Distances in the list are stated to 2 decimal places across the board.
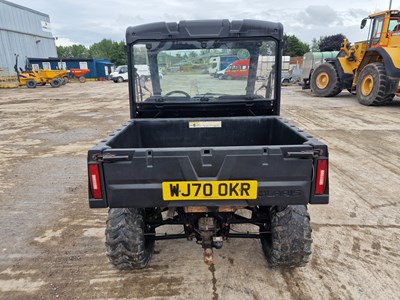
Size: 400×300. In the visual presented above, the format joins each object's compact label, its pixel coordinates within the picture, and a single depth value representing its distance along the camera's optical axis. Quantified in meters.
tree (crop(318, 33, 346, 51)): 44.34
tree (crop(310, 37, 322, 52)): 59.75
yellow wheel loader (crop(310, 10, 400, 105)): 10.51
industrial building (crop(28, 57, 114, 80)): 31.83
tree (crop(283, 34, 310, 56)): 51.74
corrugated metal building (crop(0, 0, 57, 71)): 29.02
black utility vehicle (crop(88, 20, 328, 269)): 2.09
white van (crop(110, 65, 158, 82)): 31.77
